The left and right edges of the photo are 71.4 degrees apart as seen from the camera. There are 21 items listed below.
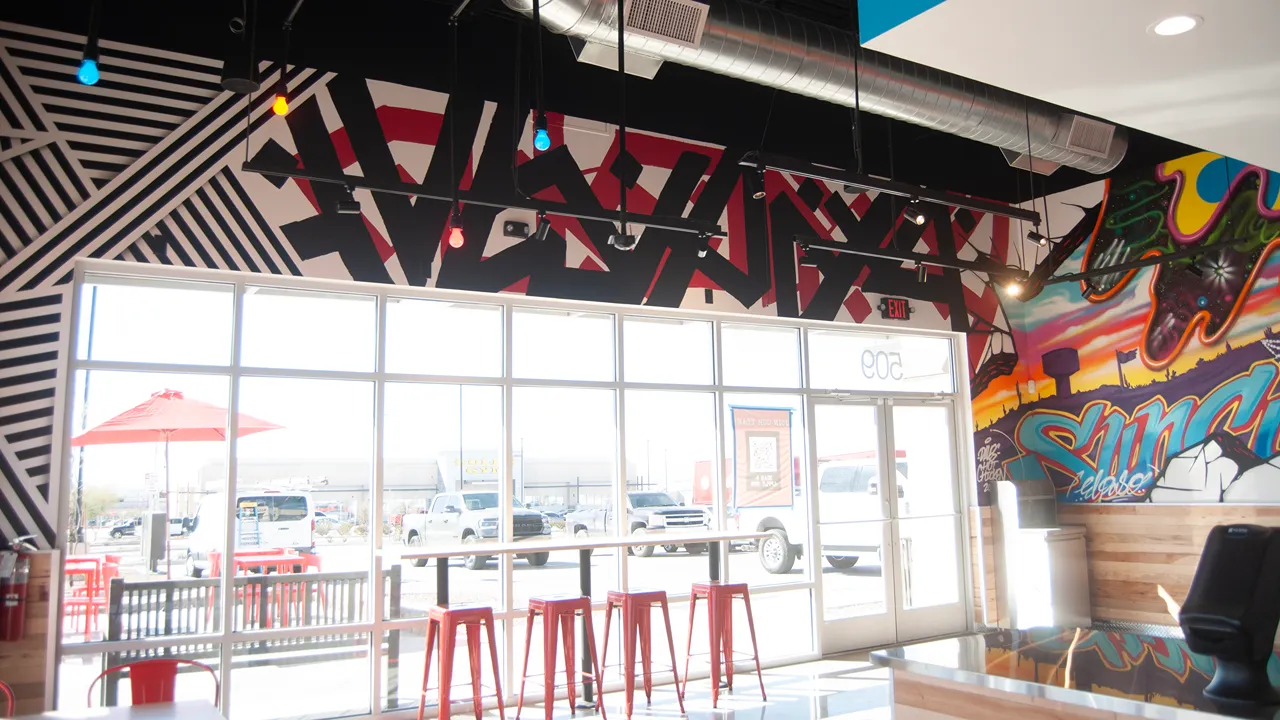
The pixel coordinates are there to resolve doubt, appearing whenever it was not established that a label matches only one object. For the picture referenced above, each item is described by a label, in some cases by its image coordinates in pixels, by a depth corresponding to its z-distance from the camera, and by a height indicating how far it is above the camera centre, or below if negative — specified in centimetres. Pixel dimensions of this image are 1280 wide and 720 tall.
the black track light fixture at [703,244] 631 +158
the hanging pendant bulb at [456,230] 524 +143
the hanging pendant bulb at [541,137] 541 +202
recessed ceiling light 310 +151
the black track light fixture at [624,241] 553 +141
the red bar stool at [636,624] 547 -97
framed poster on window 744 +6
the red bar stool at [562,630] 522 -96
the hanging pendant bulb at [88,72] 347 +159
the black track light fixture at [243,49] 522 +260
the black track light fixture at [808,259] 756 +176
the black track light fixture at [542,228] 581 +158
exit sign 824 +142
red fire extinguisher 451 -61
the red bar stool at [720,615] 582 -99
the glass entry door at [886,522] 784 -54
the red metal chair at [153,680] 353 -80
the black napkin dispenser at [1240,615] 235 -43
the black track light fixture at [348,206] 528 +158
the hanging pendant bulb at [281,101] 481 +202
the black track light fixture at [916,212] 646 +184
